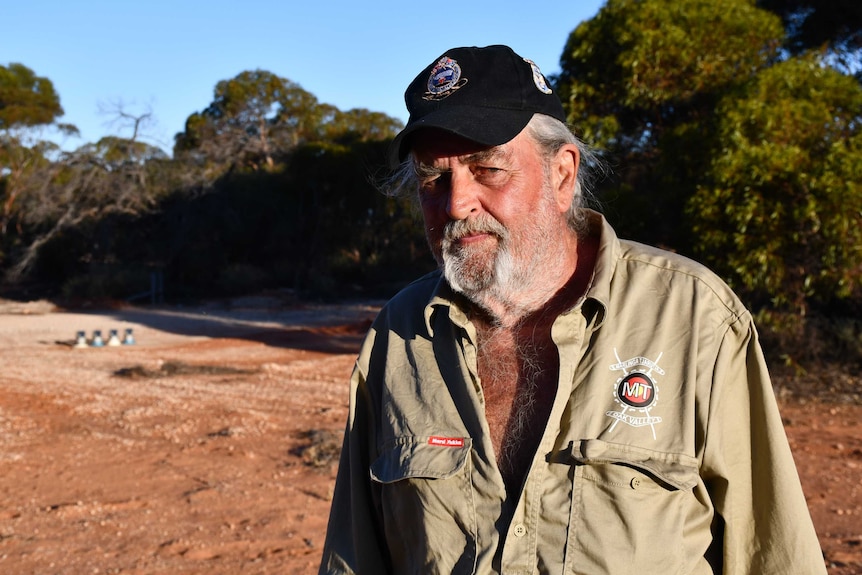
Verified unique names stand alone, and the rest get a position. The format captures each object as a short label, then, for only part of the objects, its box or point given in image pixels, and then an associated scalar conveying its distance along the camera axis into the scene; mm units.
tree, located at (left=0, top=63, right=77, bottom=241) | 25625
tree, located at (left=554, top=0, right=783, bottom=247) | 9102
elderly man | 1653
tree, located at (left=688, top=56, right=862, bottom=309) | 7883
